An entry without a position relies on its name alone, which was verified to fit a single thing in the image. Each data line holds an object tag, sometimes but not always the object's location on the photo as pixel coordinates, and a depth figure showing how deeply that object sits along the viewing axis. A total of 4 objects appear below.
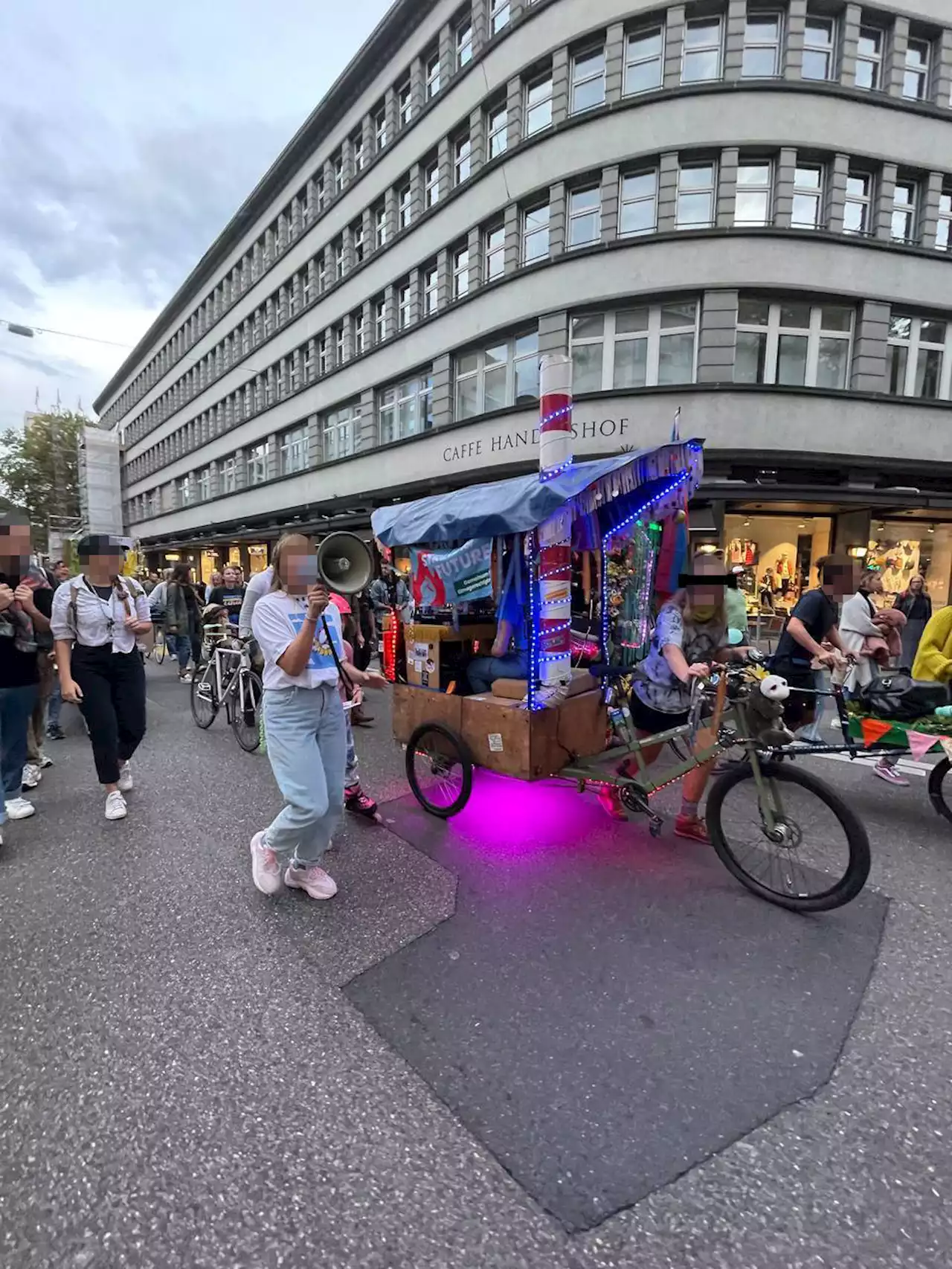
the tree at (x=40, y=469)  58.22
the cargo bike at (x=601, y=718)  3.35
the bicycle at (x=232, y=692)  6.59
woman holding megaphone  3.11
